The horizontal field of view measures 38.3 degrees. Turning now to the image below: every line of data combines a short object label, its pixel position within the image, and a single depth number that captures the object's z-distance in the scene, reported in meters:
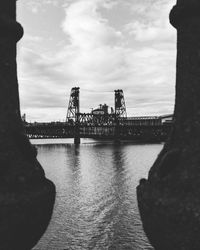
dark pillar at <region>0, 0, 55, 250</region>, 3.32
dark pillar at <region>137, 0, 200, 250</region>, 2.91
